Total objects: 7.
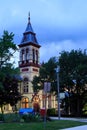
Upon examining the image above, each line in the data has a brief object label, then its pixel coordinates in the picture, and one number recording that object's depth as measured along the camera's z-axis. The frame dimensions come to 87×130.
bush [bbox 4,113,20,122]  12.27
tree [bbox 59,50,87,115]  22.11
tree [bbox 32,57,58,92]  23.68
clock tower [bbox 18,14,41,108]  36.41
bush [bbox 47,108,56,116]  26.28
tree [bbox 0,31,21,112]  16.85
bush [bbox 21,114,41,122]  12.33
